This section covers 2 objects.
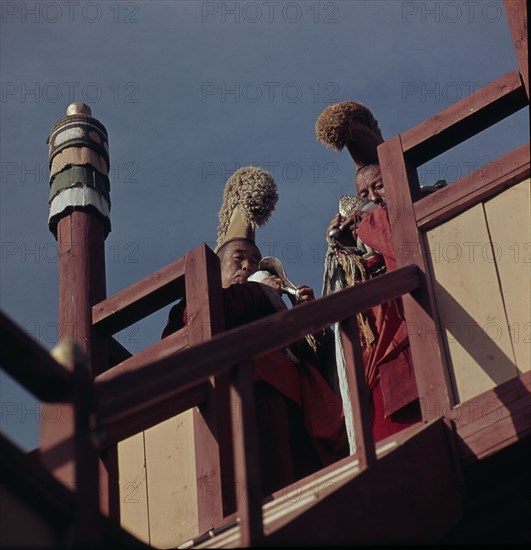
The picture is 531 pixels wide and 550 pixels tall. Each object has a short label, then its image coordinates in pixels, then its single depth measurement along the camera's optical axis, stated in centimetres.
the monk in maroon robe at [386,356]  497
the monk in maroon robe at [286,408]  554
